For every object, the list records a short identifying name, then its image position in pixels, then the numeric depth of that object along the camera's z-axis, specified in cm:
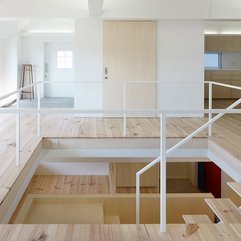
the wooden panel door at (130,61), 511
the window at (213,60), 846
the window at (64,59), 865
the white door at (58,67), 857
